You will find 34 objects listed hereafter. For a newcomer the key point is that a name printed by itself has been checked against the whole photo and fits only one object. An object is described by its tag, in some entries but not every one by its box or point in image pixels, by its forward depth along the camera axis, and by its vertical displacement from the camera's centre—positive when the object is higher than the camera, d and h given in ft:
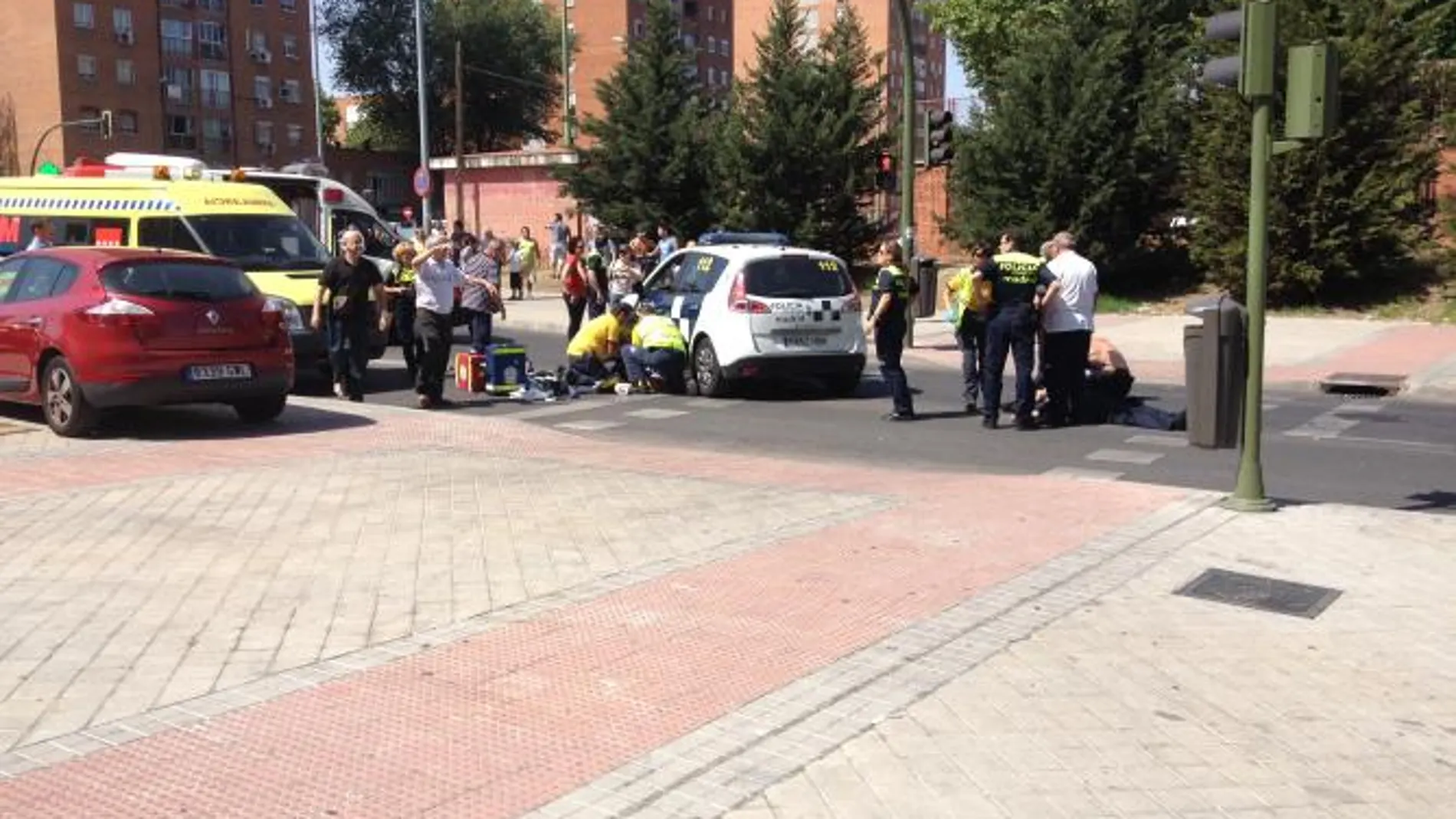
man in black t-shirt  43.86 -0.95
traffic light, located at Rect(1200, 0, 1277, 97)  25.18 +4.20
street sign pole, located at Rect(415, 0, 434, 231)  119.65 +14.94
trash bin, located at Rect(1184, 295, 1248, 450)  25.85 -1.89
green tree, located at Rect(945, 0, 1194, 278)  82.38 +8.54
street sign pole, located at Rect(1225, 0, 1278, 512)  25.17 +1.89
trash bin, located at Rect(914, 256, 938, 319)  70.59 -0.45
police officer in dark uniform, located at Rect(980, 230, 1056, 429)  39.40 -1.21
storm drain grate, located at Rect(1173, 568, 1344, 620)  20.42 -5.00
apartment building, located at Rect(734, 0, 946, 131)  334.85 +65.78
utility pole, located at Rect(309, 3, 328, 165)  204.05 +28.91
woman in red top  61.31 -0.40
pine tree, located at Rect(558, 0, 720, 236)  108.37 +10.96
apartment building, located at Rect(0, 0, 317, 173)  234.38 +38.53
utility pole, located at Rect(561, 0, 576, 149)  226.89 +36.87
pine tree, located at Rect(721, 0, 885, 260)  97.50 +9.67
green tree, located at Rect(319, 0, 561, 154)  260.42 +42.56
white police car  46.80 -1.38
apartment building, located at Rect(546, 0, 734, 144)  325.01 +60.64
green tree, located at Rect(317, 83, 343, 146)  318.24 +40.78
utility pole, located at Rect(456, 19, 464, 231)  120.05 +10.81
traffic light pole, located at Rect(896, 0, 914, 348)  65.72 +6.00
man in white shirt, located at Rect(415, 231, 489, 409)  44.04 -1.13
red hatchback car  34.42 -1.36
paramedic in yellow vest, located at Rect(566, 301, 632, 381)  50.60 -2.56
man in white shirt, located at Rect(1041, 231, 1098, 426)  39.70 -1.52
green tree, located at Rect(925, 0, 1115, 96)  137.80 +27.10
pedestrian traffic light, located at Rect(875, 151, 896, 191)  71.26 +5.66
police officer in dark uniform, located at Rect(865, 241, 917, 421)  41.70 -1.58
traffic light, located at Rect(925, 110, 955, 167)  64.69 +6.62
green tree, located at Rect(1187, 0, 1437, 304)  74.90 +5.89
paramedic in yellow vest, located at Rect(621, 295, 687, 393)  49.06 -2.77
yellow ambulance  49.16 +2.23
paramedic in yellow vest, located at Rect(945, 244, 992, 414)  40.29 -1.33
